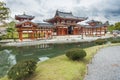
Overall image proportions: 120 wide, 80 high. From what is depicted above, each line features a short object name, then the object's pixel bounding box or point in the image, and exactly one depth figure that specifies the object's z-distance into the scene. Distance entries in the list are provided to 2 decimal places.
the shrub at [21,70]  4.13
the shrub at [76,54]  6.07
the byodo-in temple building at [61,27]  22.90
